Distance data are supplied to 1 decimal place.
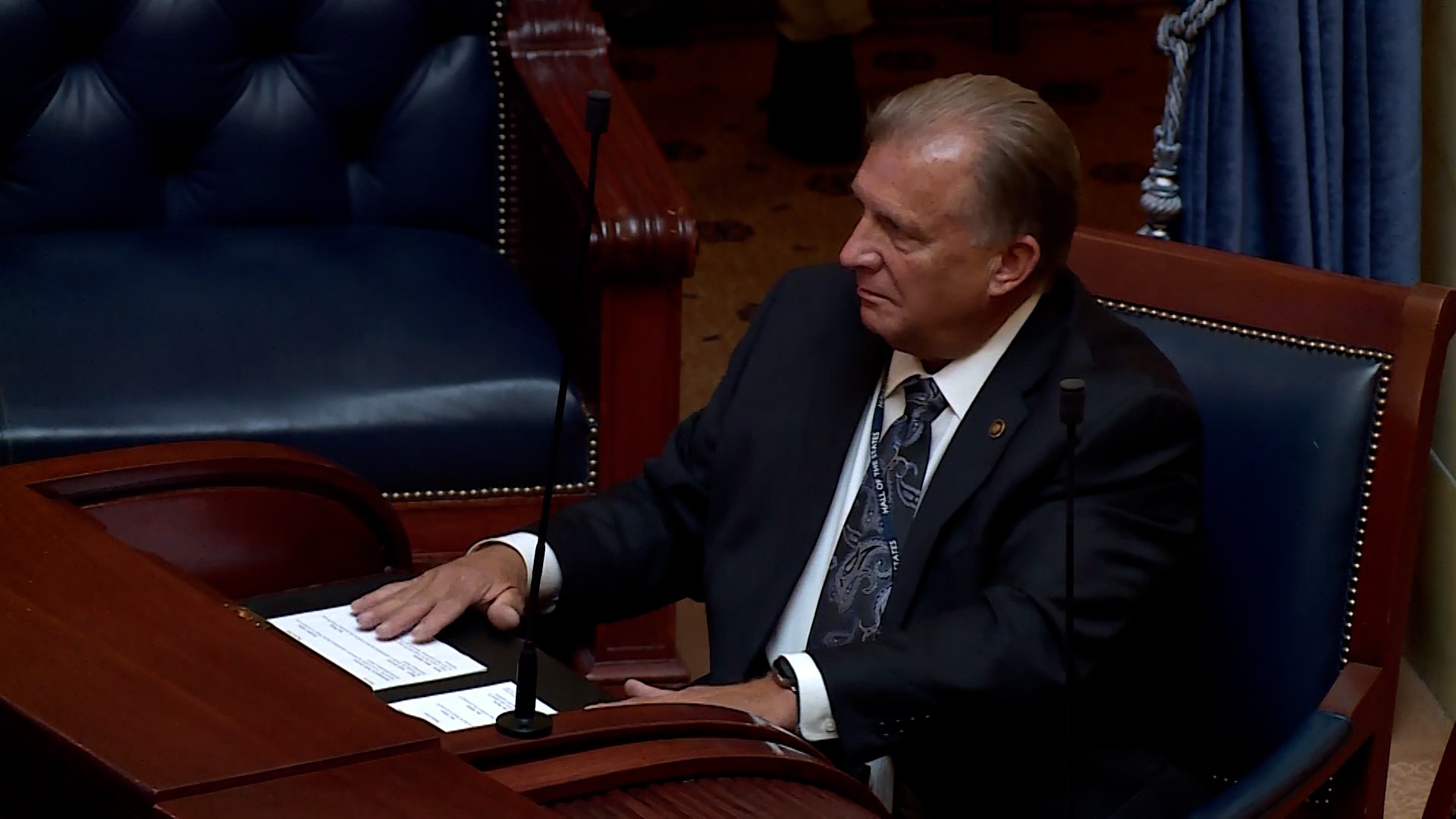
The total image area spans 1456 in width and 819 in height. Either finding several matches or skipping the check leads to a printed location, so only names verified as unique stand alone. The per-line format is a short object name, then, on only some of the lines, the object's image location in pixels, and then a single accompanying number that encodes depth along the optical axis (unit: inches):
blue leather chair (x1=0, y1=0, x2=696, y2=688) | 467.0
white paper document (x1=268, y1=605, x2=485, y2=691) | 423.1
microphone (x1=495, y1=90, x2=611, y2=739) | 409.7
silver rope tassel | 462.1
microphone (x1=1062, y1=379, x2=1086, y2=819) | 414.6
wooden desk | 403.3
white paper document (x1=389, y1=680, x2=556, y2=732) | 417.6
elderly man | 433.4
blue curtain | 460.8
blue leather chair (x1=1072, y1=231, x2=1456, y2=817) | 435.0
